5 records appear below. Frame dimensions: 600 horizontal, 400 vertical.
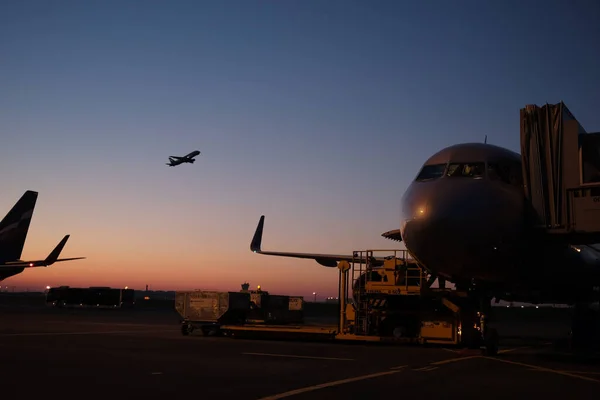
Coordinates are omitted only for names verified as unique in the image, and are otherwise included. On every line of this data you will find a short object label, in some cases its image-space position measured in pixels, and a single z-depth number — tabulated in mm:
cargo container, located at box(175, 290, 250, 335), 23547
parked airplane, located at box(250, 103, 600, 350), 13602
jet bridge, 13789
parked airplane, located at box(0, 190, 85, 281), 40375
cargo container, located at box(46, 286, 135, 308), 60531
